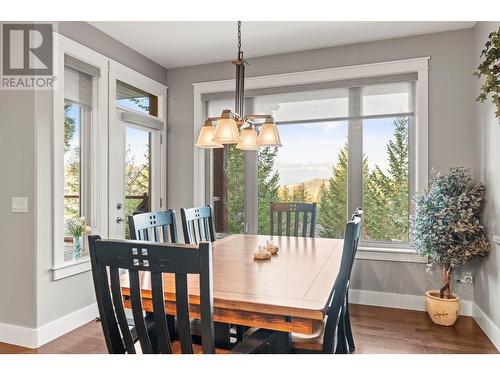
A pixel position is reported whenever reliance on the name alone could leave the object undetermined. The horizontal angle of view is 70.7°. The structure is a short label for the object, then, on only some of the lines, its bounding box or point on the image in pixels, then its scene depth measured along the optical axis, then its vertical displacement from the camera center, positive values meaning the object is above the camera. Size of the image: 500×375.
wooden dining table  1.35 -0.45
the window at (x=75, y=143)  3.00 +0.37
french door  3.42 +0.13
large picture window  3.53 +0.26
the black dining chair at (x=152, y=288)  1.16 -0.37
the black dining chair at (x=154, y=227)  2.09 -0.27
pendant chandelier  2.19 +0.34
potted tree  2.87 -0.36
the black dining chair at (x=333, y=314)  1.51 -0.57
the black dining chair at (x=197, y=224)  2.62 -0.32
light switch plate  2.65 -0.15
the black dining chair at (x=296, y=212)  3.17 -0.26
